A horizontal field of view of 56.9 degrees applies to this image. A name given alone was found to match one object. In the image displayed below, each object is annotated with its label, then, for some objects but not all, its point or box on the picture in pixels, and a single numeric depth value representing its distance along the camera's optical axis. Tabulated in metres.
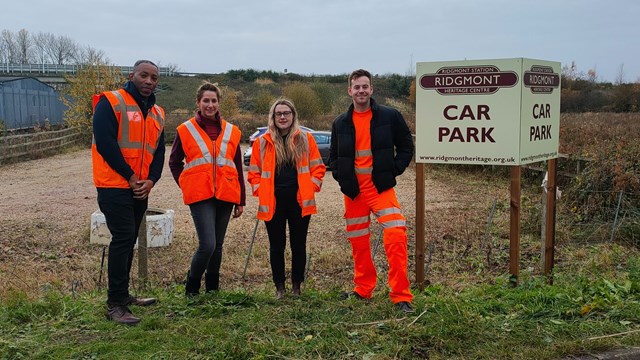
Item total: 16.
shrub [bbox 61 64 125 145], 30.65
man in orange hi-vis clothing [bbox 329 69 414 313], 4.70
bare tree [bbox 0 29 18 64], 77.88
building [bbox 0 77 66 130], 29.48
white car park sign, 4.92
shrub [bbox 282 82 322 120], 40.28
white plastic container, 8.51
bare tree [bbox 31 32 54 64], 80.00
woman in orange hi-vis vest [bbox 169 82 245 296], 4.68
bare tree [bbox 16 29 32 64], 78.44
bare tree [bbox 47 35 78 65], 79.31
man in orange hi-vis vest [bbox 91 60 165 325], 4.16
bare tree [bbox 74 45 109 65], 34.03
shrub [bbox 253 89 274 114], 46.30
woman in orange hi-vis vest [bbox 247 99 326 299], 4.85
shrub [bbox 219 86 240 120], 35.25
